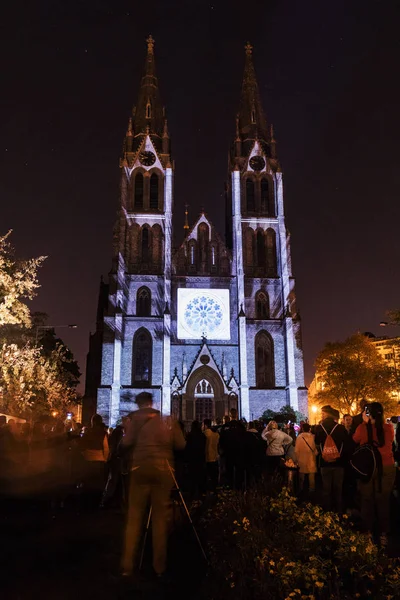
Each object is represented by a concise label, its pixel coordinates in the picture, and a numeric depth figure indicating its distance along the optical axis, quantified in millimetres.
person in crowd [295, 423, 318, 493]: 11172
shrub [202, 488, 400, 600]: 4516
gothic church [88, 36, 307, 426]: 43750
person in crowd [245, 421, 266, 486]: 12031
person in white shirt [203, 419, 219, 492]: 13738
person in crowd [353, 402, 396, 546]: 7988
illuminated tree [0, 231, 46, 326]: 22203
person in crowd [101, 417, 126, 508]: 11367
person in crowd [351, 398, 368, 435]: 10556
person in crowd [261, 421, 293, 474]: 13133
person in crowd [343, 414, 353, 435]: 12050
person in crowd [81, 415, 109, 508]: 11797
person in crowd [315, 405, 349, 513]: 9703
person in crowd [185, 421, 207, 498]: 12273
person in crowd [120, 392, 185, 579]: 6191
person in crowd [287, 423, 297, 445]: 16297
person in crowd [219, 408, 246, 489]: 11938
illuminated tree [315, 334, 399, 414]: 50812
